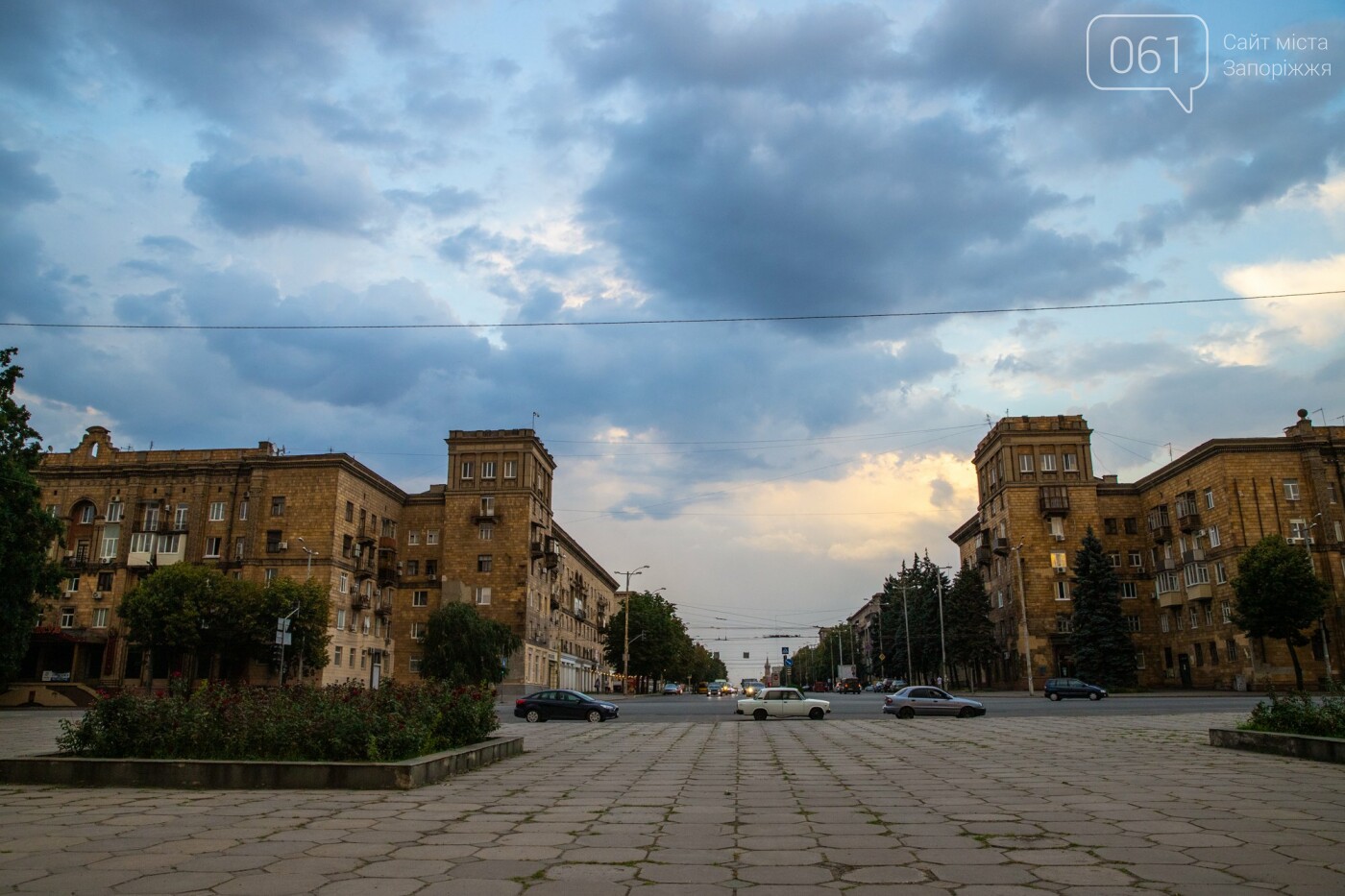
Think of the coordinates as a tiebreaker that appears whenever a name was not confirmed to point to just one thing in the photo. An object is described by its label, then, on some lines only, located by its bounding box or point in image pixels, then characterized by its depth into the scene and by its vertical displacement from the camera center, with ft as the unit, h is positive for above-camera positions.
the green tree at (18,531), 131.03 +20.27
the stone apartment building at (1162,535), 193.67 +28.25
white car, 120.37 -5.71
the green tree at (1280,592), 161.68 +10.70
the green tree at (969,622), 250.98 +9.82
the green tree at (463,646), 200.75 +4.27
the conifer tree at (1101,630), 202.08 +5.88
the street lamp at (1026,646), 230.68 +2.86
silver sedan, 118.11 -5.75
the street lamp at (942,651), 241.88 +2.10
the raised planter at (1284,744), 45.55 -4.81
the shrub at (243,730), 41.81 -2.73
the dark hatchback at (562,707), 118.00 -5.33
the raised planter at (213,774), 38.99 -4.37
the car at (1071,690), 162.61 -5.63
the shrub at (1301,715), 49.19 -3.39
